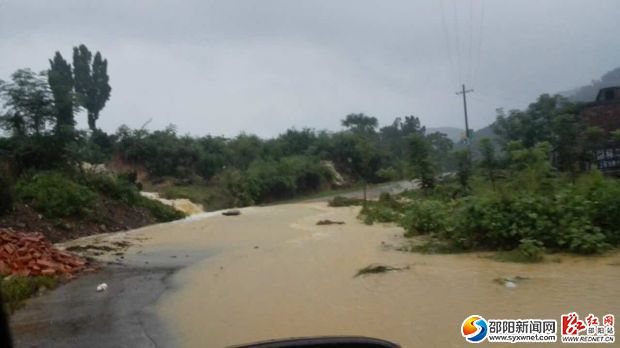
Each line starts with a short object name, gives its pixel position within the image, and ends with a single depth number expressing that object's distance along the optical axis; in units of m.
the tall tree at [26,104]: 21.62
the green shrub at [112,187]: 23.31
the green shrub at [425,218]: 13.52
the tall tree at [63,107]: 22.48
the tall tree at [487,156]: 17.27
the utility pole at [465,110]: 38.21
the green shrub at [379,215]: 20.56
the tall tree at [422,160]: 20.12
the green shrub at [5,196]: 16.69
